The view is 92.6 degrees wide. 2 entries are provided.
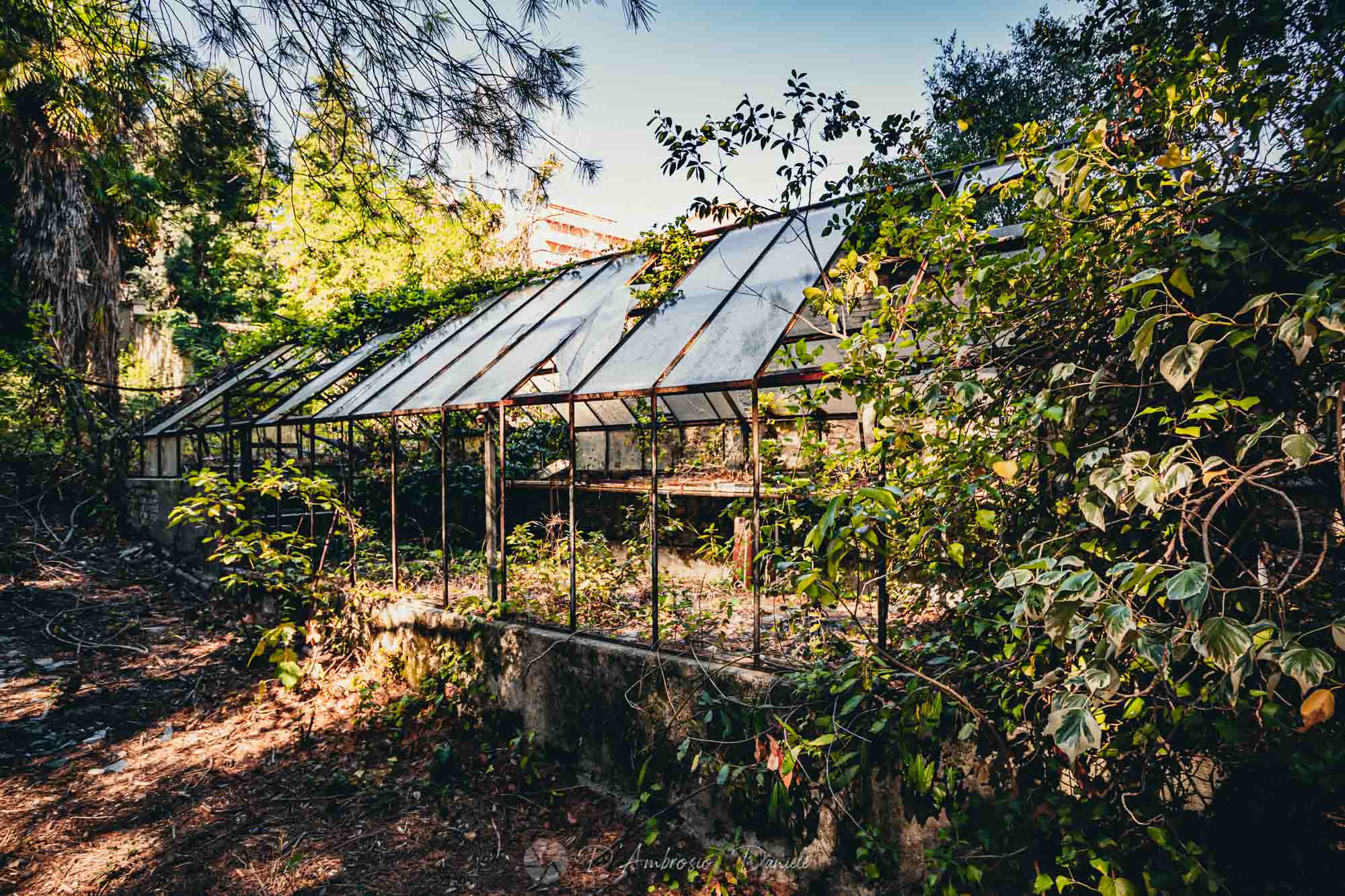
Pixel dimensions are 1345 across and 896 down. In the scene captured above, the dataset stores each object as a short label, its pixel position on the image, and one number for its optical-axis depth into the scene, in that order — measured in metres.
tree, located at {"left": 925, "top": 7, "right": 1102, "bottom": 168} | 11.76
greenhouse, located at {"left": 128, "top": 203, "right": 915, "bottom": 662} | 4.12
